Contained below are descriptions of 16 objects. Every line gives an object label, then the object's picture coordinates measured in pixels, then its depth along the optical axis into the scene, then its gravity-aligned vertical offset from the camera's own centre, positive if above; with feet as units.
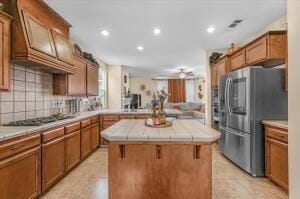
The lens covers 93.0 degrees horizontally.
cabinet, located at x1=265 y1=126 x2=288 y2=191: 6.10 -2.54
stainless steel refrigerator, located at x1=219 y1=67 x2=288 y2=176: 7.36 -0.37
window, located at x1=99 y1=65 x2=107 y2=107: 17.17 +1.67
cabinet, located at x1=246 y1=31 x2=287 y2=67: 7.18 +2.70
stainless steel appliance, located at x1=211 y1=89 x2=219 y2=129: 11.73 -0.74
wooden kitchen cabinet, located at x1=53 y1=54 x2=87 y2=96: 8.81 +1.22
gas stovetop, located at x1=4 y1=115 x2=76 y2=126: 5.77 -0.96
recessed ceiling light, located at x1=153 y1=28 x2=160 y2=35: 9.64 +4.79
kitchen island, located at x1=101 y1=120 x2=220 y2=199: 4.63 -2.28
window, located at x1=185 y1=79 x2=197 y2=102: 31.89 +2.21
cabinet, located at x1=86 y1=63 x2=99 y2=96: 11.28 +1.68
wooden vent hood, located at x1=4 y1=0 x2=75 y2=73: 5.44 +2.78
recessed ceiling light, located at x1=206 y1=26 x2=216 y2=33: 9.30 +4.76
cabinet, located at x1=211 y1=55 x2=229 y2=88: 10.85 +2.56
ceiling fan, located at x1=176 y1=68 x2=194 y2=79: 22.83 +4.65
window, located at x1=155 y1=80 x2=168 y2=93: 31.96 +3.79
